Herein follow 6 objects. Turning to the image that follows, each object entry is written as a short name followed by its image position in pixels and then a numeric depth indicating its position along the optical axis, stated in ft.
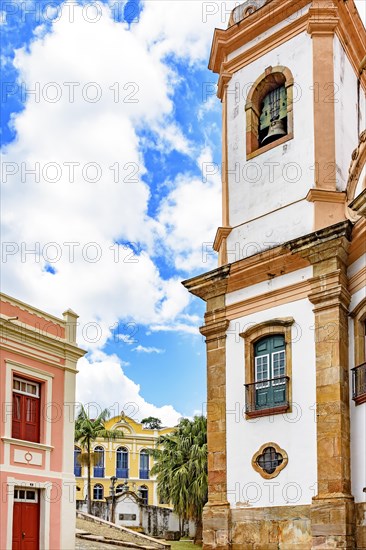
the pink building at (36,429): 64.49
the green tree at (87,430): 145.69
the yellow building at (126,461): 185.78
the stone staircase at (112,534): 89.97
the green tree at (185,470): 111.86
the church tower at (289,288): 52.47
